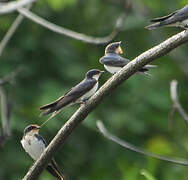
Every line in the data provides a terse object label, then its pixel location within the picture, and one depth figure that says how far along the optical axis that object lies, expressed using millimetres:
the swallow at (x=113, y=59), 11250
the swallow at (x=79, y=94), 10531
